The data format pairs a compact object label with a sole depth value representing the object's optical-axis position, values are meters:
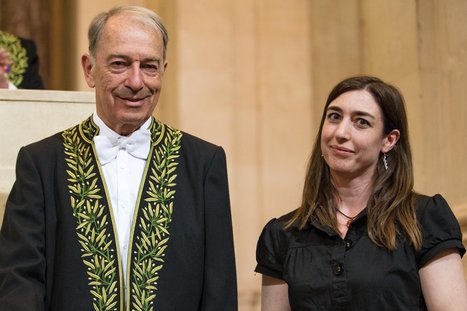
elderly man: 6.23
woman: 6.80
